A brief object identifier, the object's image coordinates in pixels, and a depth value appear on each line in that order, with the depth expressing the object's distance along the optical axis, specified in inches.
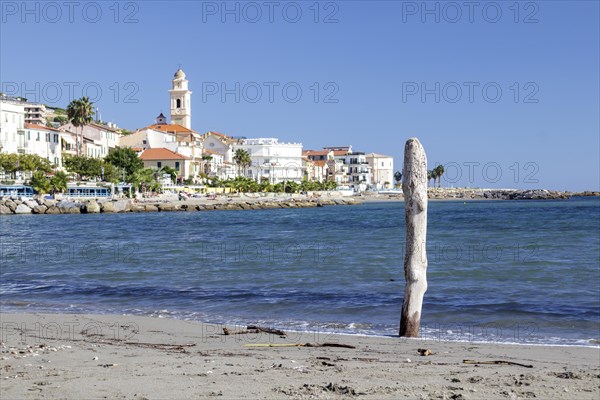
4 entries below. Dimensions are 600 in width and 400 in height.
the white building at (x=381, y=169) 7381.9
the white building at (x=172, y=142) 4635.8
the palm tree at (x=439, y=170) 7613.2
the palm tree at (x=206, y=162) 4751.5
